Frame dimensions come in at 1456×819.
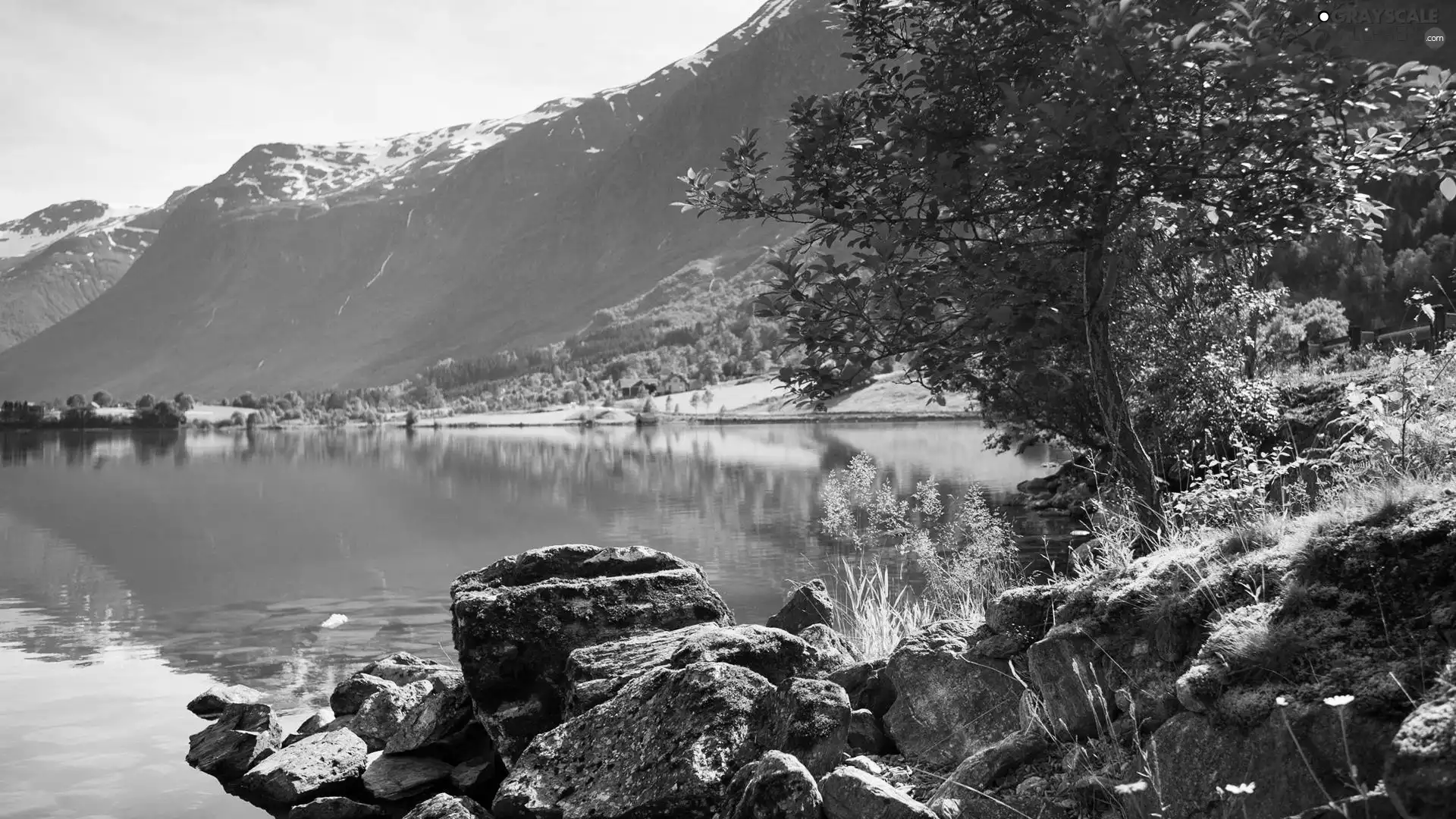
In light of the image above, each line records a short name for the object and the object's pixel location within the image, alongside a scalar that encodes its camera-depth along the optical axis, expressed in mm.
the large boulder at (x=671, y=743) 7539
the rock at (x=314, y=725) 13359
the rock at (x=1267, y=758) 4500
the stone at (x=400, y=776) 10727
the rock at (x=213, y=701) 15195
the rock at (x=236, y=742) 12578
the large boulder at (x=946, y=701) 7594
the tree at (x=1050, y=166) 6645
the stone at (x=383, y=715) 12172
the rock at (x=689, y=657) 9391
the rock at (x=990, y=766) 6348
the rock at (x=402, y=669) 15070
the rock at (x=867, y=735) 8305
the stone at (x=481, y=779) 10555
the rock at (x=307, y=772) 11211
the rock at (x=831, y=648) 10664
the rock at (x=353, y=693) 13742
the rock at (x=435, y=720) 11373
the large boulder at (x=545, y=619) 10531
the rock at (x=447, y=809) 8430
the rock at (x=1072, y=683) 6355
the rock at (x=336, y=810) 10516
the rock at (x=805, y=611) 13430
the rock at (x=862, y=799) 6113
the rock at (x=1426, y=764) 3713
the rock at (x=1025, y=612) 7738
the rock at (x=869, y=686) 8922
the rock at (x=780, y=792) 6453
